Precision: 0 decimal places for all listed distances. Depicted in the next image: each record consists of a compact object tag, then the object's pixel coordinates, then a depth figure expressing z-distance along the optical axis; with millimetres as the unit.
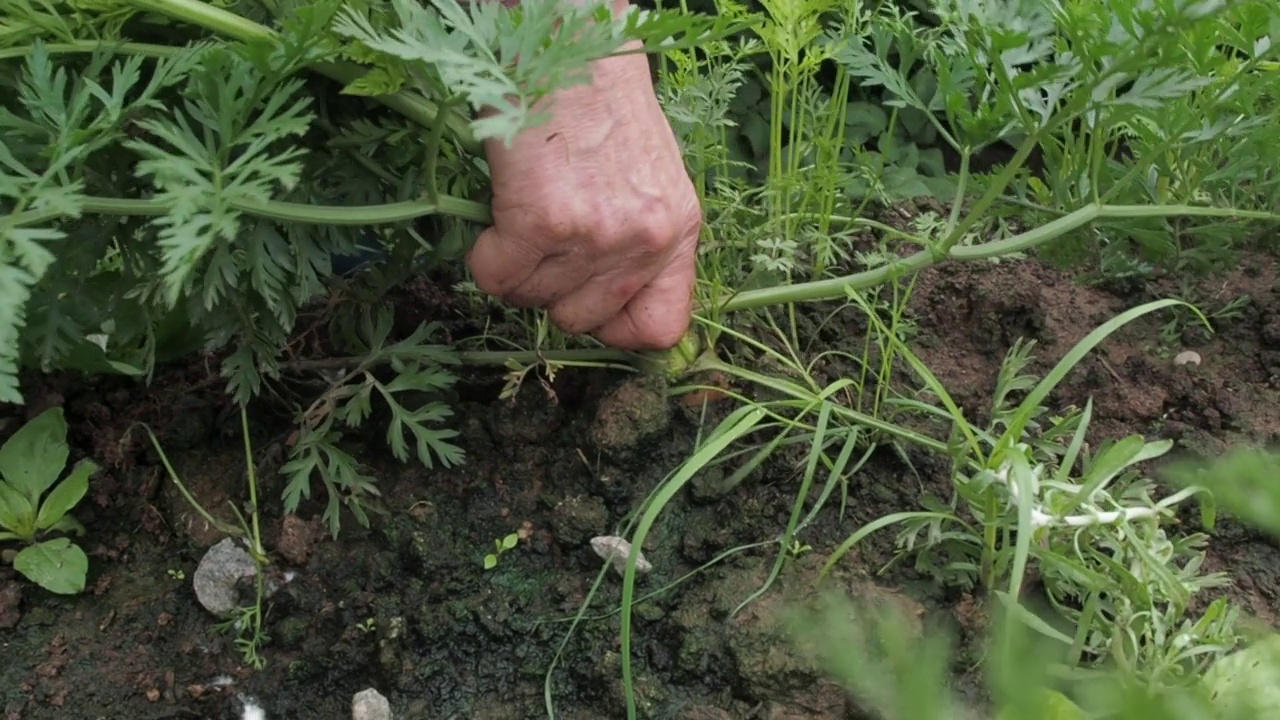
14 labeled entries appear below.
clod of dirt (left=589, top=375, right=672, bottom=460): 522
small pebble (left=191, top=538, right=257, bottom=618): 507
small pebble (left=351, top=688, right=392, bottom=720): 471
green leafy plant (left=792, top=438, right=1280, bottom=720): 171
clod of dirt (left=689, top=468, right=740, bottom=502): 518
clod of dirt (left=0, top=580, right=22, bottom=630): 502
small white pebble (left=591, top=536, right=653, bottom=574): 497
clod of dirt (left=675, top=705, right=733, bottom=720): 457
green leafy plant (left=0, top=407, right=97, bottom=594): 511
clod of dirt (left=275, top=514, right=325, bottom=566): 513
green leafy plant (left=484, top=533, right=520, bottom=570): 510
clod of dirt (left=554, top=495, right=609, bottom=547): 511
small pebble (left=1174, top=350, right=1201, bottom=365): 569
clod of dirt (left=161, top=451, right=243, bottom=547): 531
